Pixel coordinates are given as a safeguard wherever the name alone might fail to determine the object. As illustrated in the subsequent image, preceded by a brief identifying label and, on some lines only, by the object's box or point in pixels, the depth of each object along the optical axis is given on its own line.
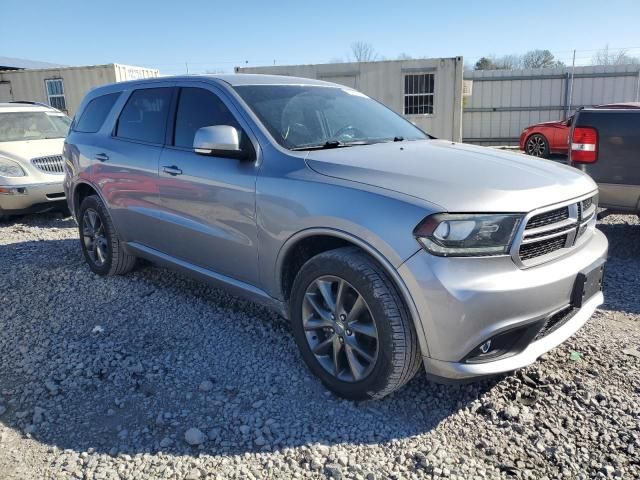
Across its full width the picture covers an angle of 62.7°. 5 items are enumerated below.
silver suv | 2.40
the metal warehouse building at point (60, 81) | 17.45
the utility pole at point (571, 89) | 18.77
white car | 7.41
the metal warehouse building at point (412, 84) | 15.66
